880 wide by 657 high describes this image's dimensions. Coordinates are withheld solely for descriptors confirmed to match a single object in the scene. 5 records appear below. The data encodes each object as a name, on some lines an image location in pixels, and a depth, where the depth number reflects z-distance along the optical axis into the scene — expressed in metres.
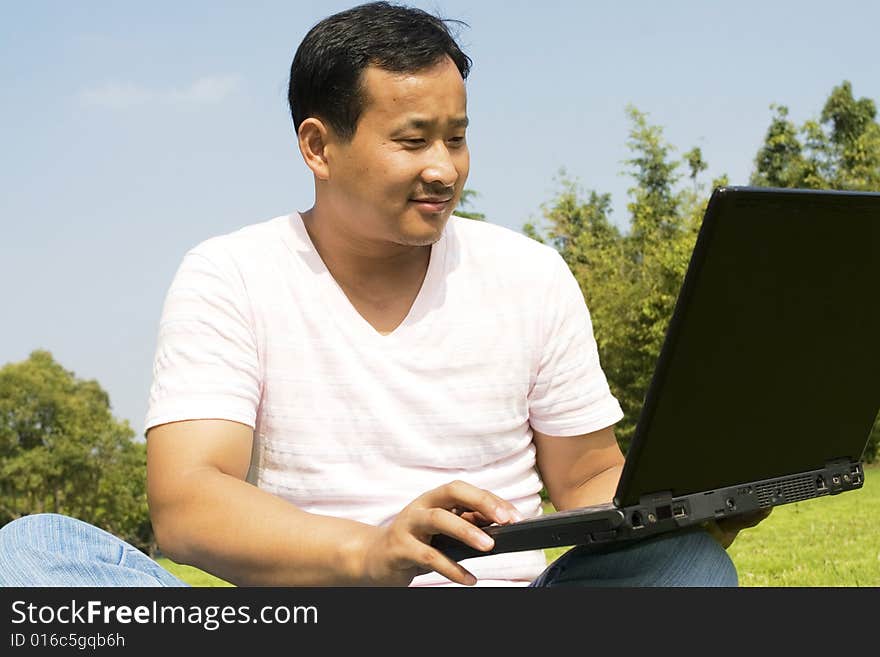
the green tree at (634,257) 22.78
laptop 1.96
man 2.66
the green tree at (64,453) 38.88
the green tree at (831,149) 27.19
